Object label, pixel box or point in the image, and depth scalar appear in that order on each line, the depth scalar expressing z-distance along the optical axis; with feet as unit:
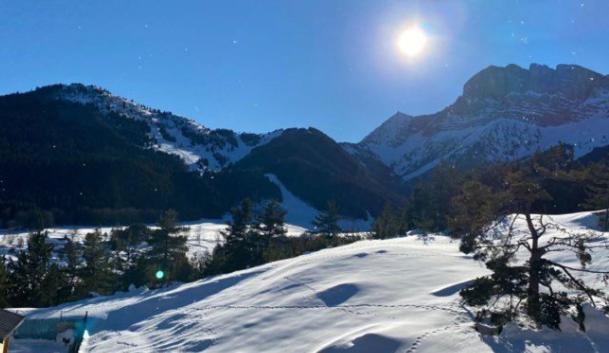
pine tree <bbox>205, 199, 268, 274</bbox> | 147.33
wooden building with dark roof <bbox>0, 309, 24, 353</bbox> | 64.76
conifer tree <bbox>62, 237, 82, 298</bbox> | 140.97
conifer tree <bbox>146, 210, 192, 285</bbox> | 161.89
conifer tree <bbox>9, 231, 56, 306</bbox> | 129.90
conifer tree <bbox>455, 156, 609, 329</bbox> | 41.83
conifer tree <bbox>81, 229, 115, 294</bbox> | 151.33
